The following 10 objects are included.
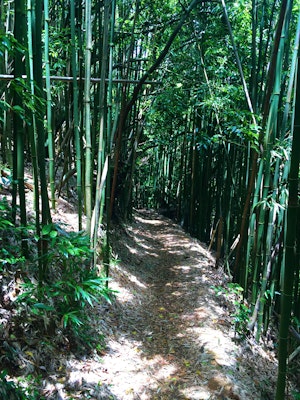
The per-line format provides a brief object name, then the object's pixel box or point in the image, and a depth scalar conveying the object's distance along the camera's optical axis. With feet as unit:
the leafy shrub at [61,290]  5.65
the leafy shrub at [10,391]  4.20
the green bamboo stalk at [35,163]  6.32
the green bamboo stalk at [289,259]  4.25
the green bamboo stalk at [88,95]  7.25
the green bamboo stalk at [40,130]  6.09
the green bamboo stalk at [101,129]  7.86
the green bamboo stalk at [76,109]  7.47
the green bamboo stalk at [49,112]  8.02
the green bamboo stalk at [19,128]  5.59
